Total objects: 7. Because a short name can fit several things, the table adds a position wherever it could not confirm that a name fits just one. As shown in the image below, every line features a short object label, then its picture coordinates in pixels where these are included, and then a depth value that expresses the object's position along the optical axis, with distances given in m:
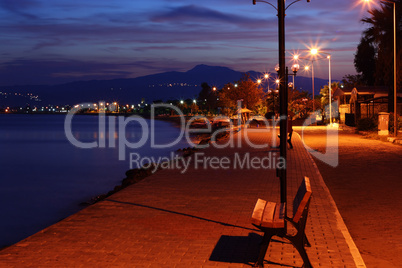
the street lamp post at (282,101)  7.67
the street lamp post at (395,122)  27.19
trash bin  30.14
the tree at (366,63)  66.82
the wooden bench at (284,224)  5.78
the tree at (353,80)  78.50
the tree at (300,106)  73.59
